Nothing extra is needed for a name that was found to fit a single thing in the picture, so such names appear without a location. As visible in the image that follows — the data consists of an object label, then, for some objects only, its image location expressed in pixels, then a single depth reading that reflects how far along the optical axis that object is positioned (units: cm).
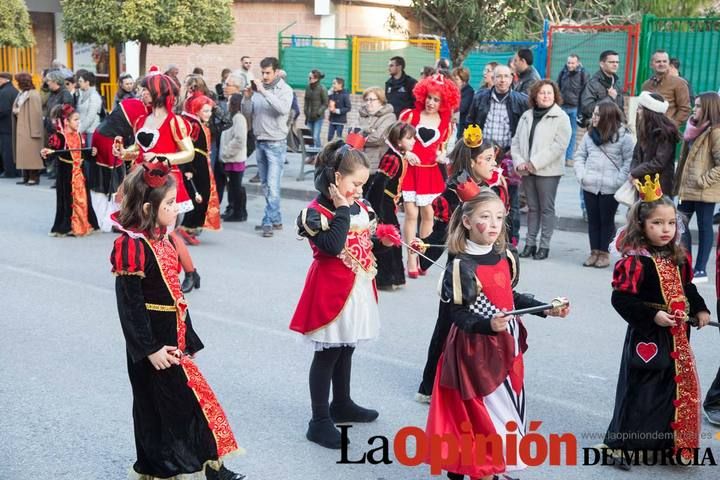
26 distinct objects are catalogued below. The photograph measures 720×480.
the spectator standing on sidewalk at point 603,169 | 1009
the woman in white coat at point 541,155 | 1062
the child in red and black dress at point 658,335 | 504
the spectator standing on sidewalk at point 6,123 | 1766
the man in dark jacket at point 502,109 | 1167
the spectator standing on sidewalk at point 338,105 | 1899
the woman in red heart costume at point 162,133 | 952
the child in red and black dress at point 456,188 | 596
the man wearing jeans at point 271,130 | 1216
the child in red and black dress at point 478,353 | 457
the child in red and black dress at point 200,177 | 1085
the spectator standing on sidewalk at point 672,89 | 1222
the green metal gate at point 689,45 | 1591
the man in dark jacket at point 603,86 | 1347
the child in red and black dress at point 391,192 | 895
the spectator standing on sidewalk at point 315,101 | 1884
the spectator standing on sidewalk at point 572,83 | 1577
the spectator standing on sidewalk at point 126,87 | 1575
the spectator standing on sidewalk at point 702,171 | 912
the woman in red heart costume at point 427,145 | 969
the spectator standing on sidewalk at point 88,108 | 1551
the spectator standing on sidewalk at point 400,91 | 1435
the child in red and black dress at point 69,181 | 1195
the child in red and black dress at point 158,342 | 447
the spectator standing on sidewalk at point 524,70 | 1356
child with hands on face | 525
